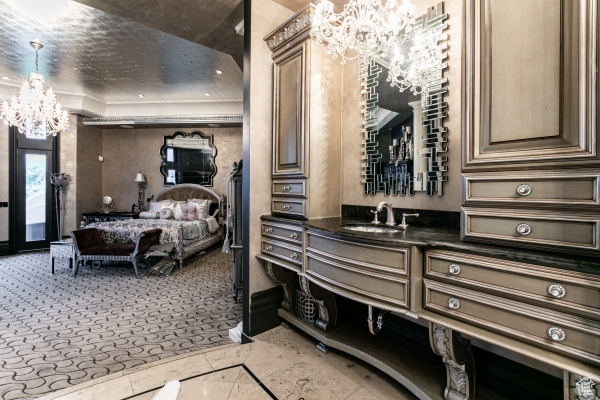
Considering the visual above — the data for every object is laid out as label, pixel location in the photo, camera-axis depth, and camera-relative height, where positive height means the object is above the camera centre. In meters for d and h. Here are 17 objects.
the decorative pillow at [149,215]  7.01 -0.45
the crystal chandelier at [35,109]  4.87 +1.53
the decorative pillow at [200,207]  6.71 -0.25
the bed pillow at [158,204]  7.29 -0.20
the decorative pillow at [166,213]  6.63 -0.39
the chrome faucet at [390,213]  2.06 -0.12
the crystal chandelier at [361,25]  1.87 +1.15
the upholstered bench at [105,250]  4.67 -0.88
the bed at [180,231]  5.25 -0.67
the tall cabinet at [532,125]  1.11 +0.31
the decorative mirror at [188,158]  7.67 +1.01
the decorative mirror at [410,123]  2.00 +0.56
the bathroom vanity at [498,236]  1.09 -0.21
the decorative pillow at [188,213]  6.55 -0.38
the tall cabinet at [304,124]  2.34 +0.62
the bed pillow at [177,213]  6.61 -0.38
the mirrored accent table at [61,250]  4.88 -0.91
